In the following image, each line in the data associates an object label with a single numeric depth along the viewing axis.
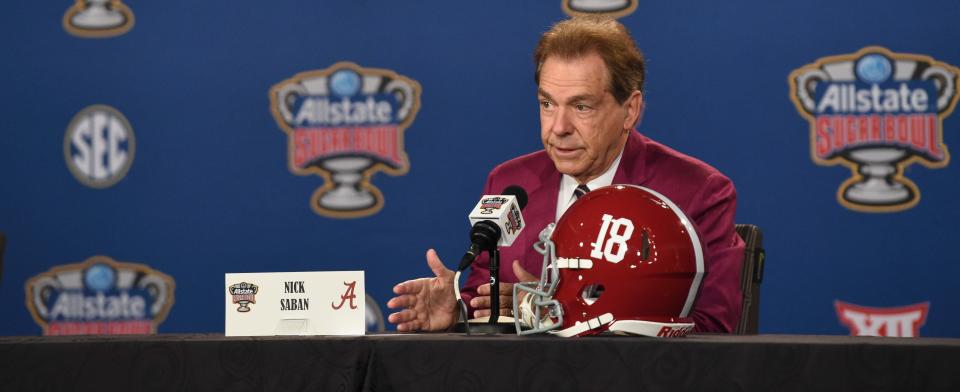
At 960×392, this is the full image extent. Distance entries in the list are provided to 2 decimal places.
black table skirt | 4.75
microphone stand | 5.11
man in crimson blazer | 5.47
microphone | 5.09
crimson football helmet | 4.96
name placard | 5.03
